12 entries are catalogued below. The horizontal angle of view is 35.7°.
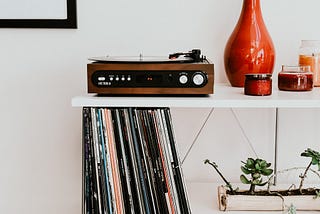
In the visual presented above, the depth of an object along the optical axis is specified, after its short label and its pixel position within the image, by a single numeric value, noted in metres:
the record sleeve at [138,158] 1.27
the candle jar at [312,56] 1.49
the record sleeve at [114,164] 1.27
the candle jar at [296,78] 1.38
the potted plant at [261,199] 1.38
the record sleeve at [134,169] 1.27
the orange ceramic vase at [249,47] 1.45
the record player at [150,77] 1.26
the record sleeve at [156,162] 1.28
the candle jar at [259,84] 1.30
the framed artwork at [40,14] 1.65
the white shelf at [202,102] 1.25
